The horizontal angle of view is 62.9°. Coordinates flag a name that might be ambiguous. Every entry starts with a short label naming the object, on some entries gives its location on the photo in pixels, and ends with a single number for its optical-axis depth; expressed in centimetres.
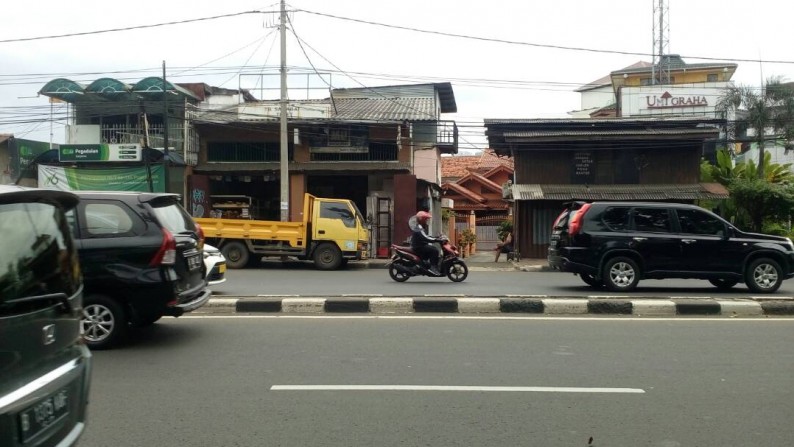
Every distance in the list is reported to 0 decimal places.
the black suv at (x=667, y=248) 1154
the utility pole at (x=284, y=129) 1993
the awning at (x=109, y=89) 2344
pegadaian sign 2333
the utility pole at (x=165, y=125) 2173
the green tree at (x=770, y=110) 2423
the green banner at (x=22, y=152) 2683
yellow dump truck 1734
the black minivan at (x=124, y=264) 659
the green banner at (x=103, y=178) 2364
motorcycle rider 1322
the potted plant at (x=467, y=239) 2749
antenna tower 3944
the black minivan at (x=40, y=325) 256
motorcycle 1334
